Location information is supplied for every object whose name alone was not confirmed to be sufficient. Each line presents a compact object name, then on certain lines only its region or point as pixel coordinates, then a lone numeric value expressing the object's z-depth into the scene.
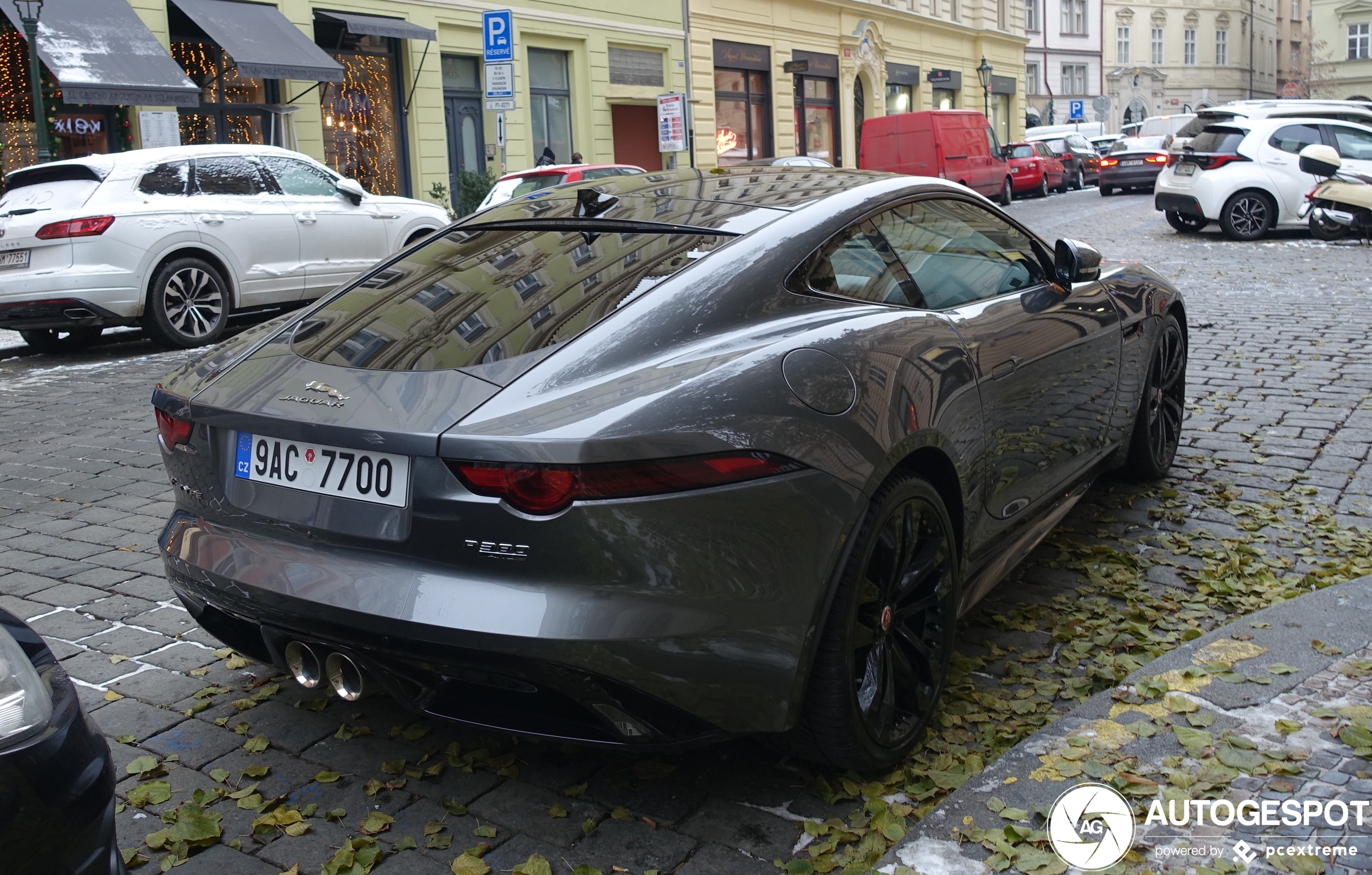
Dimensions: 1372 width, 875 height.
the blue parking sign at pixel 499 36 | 16.12
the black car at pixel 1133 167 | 29.08
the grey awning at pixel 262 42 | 18.84
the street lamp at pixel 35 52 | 15.52
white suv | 10.34
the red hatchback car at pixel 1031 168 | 31.73
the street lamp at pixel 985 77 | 45.41
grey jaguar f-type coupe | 2.48
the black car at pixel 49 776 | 1.88
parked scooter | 16.17
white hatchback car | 16.98
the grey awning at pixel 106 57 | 16.80
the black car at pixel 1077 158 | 36.09
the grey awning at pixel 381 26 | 21.20
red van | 26.95
